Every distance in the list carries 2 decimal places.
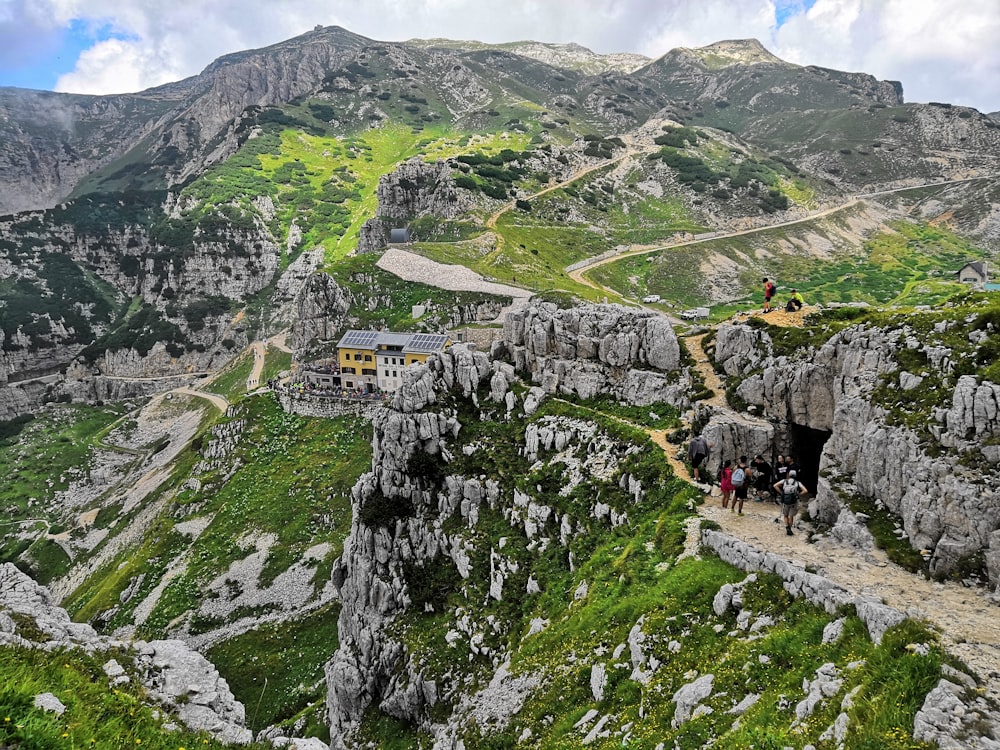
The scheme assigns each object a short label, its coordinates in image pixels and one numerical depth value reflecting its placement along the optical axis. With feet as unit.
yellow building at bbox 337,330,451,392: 274.98
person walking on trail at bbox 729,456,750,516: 81.76
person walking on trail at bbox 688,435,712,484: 92.17
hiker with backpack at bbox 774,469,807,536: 73.82
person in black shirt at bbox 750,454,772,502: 92.53
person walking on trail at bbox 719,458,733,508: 84.64
